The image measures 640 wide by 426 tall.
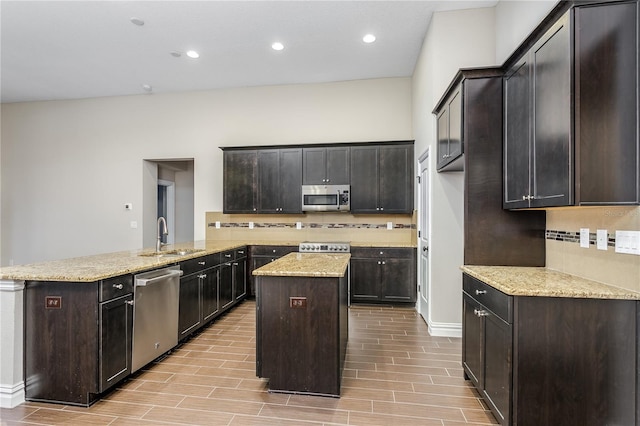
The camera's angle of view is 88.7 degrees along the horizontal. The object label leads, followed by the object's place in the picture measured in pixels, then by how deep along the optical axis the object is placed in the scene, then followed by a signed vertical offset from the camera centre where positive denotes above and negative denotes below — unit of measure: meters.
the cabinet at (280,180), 5.24 +0.58
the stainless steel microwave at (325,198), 5.09 +0.29
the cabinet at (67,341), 2.30 -0.89
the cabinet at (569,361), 1.71 -0.78
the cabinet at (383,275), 4.71 -0.85
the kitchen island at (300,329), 2.41 -0.84
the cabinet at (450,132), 2.78 +0.80
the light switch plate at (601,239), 1.95 -0.13
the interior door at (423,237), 3.99 -0.26
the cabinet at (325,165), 5.11 +0.80
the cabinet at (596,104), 1.69 +0.60
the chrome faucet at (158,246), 3.83 -0.35
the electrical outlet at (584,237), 2.09 -0.13
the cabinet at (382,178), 4.95 +0.58
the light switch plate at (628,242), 1.72 -0.14
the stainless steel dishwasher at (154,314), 2.68 -0.86
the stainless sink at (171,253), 3.56 -0.41
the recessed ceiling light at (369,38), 4.10 +2.26
